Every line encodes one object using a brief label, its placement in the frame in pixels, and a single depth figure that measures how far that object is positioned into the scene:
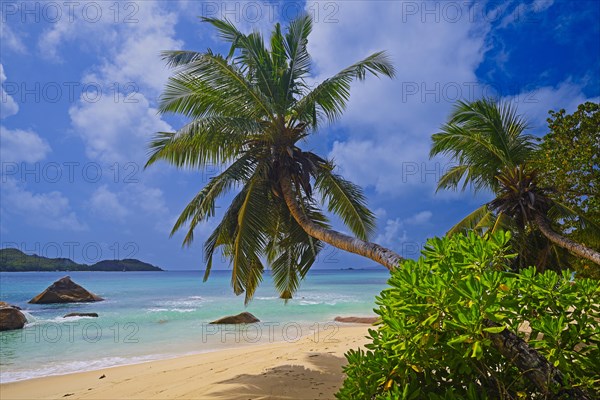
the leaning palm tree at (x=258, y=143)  9.08
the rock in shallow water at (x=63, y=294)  31.77
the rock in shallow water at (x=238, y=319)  21.39
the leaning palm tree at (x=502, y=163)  12.12
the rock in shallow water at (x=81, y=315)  24.97
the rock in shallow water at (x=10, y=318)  19.25
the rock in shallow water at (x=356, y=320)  21.47
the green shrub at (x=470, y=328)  2.22
